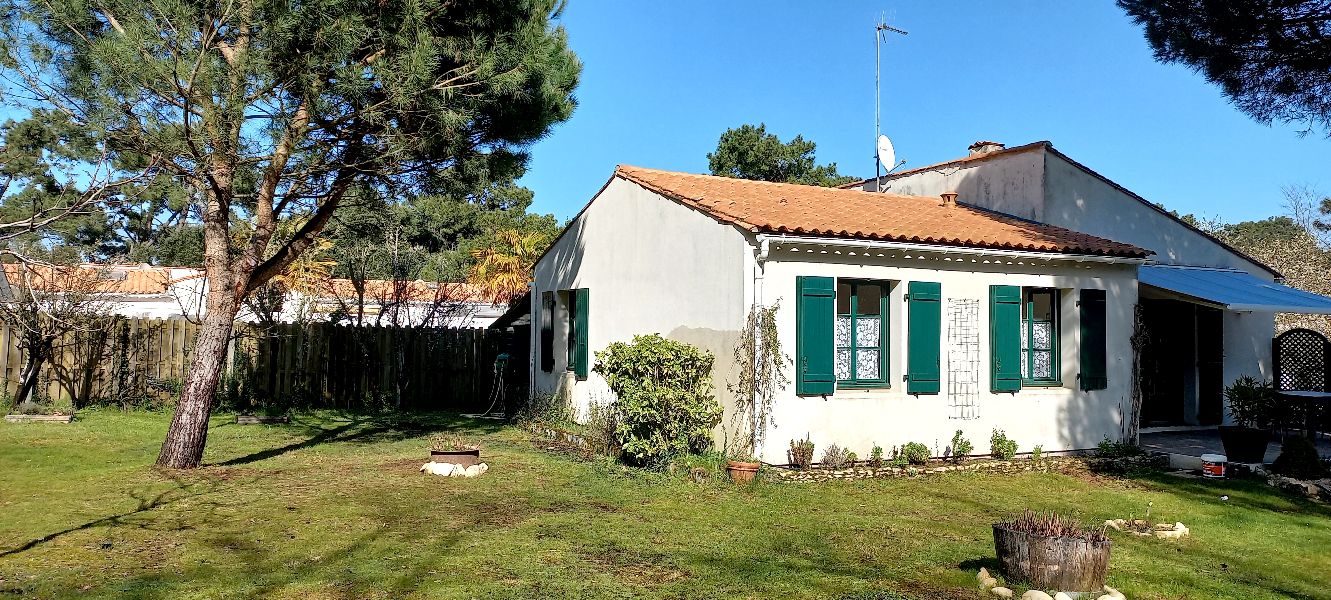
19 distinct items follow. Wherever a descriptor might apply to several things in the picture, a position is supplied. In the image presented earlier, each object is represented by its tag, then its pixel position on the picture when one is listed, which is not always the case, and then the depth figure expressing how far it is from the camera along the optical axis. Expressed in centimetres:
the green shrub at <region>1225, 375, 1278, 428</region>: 1468
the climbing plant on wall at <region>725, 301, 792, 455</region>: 1120
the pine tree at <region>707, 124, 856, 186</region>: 4247
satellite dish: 1969
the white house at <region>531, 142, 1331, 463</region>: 1160
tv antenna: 1964
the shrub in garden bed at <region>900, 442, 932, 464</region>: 1205
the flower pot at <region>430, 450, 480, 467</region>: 1183
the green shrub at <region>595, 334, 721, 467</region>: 1154
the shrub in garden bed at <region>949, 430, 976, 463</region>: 1247
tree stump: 620
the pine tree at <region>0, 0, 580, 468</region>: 1015
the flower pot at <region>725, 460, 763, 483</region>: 1093
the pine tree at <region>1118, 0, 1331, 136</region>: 1197
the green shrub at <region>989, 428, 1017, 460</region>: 1280
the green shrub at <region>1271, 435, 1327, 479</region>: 1195
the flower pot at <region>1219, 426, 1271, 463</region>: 1247
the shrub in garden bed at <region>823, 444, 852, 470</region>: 1152
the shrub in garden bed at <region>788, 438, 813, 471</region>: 1131
